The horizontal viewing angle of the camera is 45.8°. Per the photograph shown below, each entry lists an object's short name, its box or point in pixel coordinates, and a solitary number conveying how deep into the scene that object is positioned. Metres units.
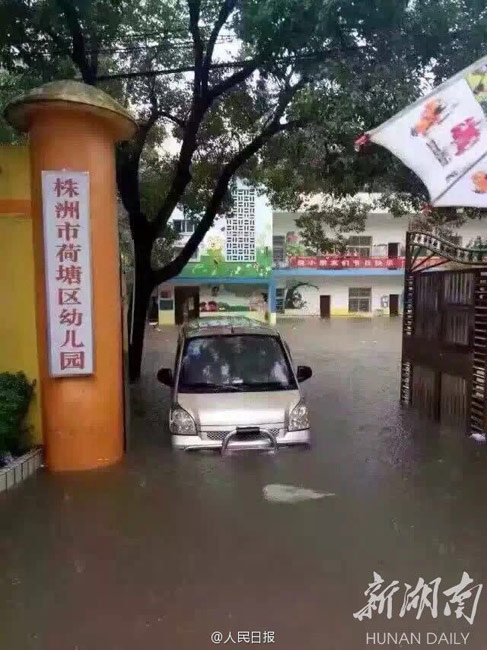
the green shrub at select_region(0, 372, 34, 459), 5.34
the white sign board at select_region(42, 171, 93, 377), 5.39
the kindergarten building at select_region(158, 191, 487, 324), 30.06
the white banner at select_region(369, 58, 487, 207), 3.44
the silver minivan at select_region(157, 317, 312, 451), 5.81
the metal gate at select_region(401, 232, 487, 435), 6.87
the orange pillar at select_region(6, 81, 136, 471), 5.39
